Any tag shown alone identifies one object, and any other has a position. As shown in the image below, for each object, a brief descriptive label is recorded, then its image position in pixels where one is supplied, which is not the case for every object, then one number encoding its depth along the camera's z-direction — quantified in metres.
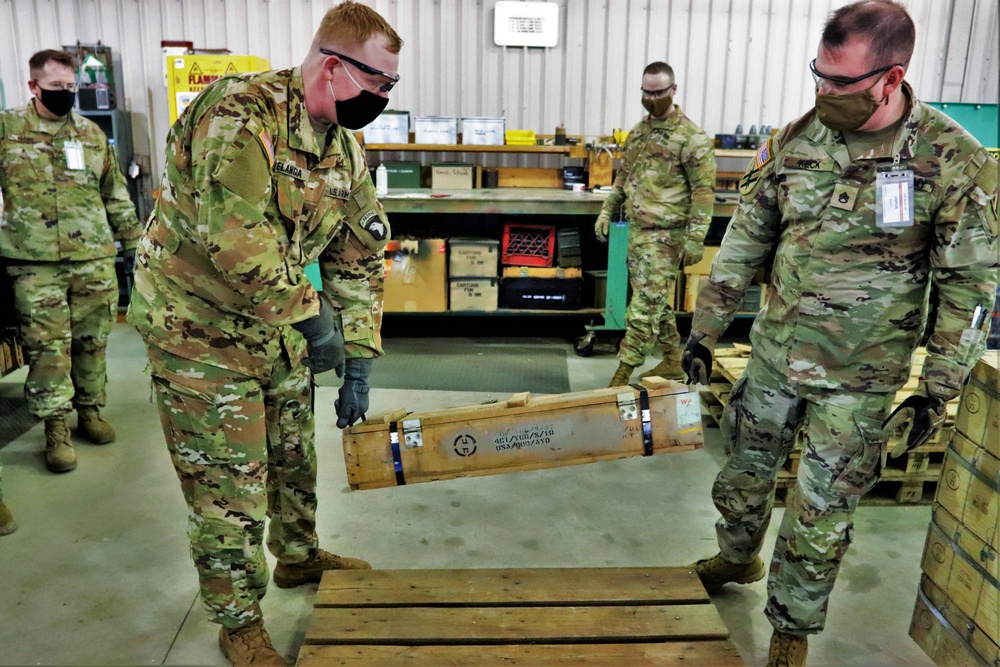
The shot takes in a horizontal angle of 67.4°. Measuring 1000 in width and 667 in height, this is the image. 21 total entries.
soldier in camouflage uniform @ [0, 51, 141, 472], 3.68
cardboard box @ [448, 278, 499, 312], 5.90
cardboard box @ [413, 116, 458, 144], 6.54
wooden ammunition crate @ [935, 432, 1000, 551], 2.05
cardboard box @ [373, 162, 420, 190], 6.70
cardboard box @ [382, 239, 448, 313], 5.82
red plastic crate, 6.04
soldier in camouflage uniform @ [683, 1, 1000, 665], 1.90
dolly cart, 5.71
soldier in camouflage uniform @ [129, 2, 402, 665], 1.77
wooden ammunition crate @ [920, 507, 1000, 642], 2.04
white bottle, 6.29
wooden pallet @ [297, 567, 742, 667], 2.12
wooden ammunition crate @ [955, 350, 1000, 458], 2.07
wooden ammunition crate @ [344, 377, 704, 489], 3.00
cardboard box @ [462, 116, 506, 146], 6.56
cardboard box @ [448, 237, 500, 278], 5.84
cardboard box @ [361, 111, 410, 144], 6.54
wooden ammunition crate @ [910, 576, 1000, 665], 2.08
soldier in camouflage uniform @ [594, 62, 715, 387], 4.55
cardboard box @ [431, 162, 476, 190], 6.64
